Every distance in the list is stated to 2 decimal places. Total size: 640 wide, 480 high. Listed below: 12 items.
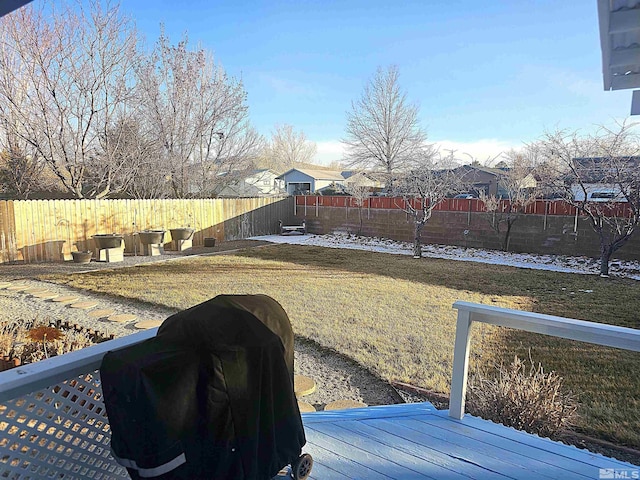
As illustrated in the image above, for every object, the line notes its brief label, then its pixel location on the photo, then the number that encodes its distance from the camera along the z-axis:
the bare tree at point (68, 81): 8.86
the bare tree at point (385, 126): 21.17
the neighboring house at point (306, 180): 22.80
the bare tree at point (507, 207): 9.83
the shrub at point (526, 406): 2.38
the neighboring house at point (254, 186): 16.03
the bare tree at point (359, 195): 12.55
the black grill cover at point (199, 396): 0.98
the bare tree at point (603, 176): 7.57
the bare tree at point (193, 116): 12.83
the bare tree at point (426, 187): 9.89
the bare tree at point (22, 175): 10.87
